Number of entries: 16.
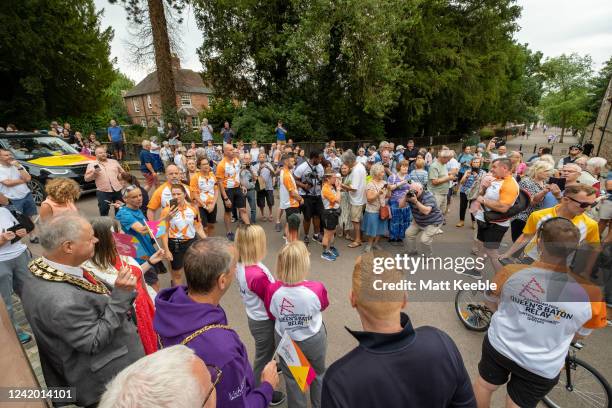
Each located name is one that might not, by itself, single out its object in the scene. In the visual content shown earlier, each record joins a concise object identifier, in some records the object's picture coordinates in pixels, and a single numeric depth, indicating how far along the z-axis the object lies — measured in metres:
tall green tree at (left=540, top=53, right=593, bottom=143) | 35.69
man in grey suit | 1.83
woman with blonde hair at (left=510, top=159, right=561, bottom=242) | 4.73
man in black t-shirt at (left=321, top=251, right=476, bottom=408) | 1.23
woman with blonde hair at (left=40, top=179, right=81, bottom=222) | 3.87
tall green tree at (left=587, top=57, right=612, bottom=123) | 33.00
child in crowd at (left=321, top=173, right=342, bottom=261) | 5.77
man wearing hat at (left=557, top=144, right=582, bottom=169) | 7.00
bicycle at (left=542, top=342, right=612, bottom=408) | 2.63
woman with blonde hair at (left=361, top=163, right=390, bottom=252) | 5.82
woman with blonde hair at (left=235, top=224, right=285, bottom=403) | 2.62
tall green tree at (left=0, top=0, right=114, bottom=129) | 17.20
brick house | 43.78
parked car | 8.68
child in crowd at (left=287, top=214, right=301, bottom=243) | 4.62
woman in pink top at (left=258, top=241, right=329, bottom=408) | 2.39
